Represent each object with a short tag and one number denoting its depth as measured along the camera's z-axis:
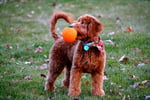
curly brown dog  8.56
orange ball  8.19
